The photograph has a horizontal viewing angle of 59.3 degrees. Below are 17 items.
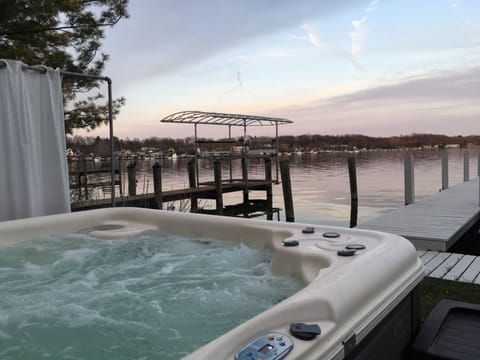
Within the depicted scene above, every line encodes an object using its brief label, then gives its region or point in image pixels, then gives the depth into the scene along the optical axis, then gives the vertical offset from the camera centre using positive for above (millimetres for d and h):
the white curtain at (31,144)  2955 +113
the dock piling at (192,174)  8844 -450
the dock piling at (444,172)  8905 -656
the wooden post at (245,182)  9359 -706
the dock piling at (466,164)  10042 -574
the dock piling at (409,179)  6488 -571
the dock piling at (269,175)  9800 -619
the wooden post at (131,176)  7375 -371
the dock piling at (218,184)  8148 -638
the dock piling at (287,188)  7371 -698
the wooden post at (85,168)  8022 -217
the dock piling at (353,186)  8194 -828
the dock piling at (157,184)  6622 -472
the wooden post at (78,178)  7572 -396
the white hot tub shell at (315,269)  1153 -490
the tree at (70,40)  5348 +1634
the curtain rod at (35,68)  2918 +675
